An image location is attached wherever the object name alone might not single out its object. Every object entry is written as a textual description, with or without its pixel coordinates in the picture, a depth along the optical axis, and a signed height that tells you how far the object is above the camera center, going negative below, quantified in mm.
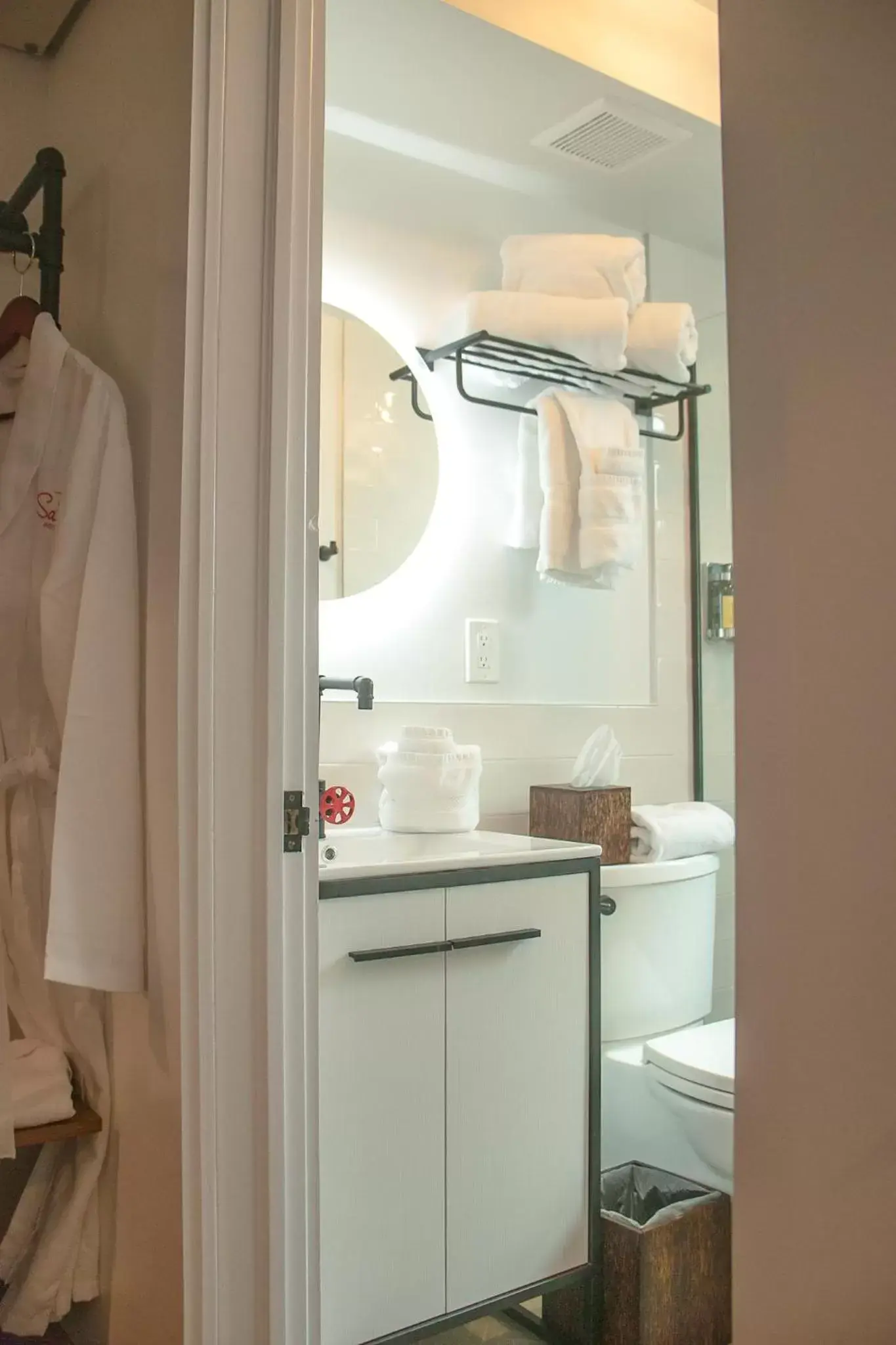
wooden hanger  1563 +550
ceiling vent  2125 +1157
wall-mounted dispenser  2740 +241
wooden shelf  1378 -573
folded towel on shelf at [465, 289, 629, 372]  2217 +786
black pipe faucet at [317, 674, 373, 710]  1904 +16
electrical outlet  2307 +96
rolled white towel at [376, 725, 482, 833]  2012 -164
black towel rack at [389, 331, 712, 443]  2240 +724
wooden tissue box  2143 -246
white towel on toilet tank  2191 -284
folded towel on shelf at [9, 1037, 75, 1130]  1402 -526
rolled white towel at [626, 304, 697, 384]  2381 +807
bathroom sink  1649 -270
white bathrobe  1337 -83
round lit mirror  2168 +484
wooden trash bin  1769 -982
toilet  1999 -644
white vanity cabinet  1586 -635
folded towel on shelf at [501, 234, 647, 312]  2277 +927
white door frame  1220 +26
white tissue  2213 -136
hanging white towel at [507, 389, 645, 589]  2273 +449
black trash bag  1977 -936
